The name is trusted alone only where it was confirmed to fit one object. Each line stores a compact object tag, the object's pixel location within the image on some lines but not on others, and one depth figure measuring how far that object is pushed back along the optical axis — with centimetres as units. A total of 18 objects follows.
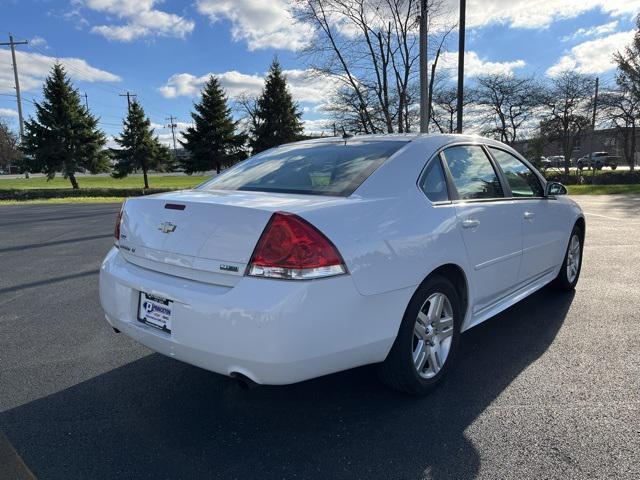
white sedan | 228
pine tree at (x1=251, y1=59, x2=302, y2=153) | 3884
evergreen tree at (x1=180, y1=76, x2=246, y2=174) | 3838
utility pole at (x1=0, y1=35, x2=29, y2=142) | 5006
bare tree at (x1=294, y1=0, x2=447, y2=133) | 2348
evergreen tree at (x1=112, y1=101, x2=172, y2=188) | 4062
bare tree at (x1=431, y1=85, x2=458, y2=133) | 3678
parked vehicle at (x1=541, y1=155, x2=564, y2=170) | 4928
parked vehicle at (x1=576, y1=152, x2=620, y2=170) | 5624
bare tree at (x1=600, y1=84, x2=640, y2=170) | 3253
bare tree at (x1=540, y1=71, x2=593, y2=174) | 3603
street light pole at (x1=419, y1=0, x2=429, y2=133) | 1389
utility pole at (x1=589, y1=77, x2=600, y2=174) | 3450
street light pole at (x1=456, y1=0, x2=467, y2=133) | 1535
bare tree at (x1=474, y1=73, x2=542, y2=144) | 3738
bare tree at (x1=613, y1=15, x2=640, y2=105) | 3203
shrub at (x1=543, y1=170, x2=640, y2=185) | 2950
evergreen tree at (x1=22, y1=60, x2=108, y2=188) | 3519
